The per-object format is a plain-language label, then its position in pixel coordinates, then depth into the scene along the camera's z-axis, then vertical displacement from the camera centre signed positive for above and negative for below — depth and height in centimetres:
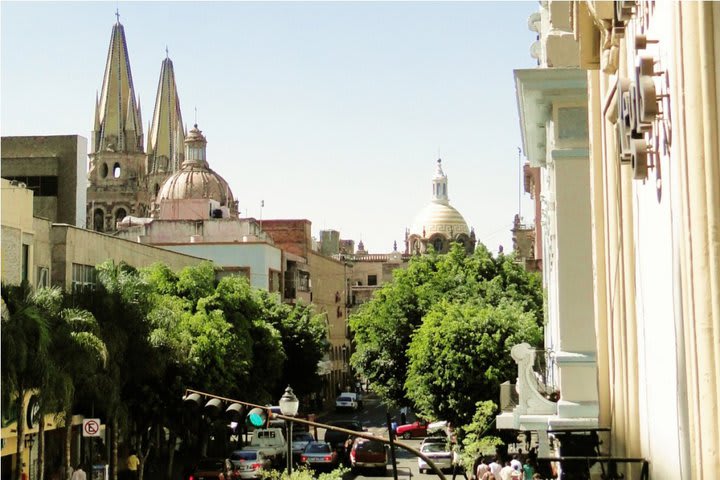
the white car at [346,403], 7981 -253
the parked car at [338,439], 5010 -292
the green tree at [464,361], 4169 -10
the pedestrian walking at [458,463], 3438 -268
